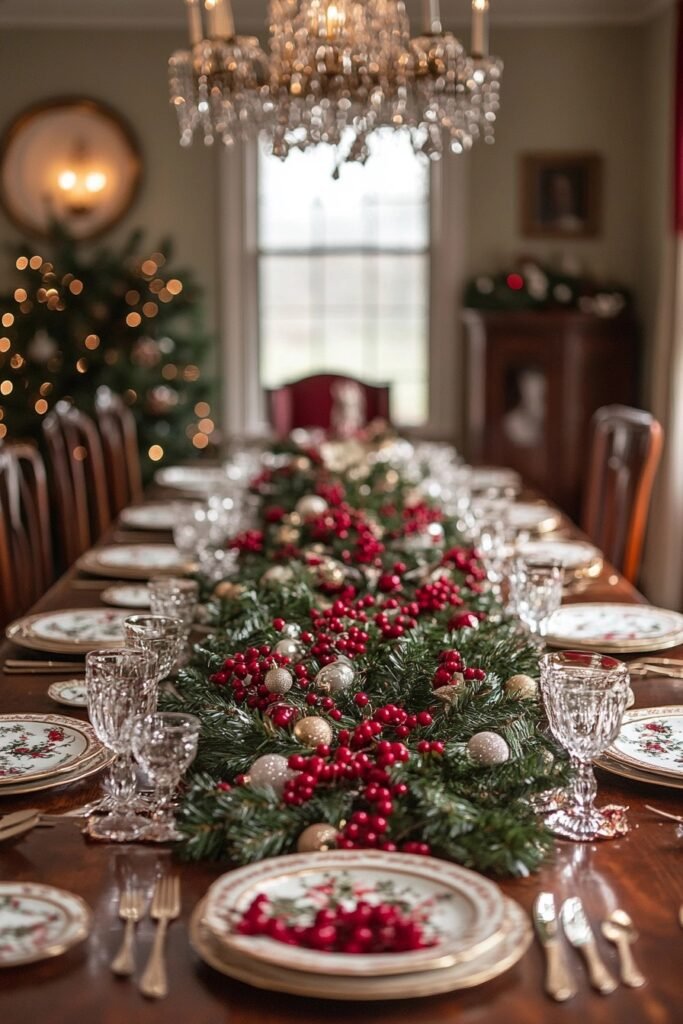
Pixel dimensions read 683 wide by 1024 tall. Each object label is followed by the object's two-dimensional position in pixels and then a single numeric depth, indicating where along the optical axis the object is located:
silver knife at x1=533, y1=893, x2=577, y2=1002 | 1.01
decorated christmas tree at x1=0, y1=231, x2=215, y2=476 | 6.12
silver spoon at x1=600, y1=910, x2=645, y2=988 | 1.02
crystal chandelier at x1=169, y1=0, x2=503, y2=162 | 3.00
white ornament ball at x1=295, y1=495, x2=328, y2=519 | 2.79
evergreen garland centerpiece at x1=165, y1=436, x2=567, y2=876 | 1.22
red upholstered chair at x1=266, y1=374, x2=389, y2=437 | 5.93
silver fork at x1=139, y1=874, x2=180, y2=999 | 1.01
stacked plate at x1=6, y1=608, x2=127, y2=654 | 2.06
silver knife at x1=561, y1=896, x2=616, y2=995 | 1.02
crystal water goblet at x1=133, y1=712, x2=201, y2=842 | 1.26
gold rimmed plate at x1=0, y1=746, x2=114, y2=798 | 1.43
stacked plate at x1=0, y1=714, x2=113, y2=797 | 1.44
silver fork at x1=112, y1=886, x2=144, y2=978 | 1.04
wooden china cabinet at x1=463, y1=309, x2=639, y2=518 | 6.06
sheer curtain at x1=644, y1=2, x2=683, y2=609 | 5.55
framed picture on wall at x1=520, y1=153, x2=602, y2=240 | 6.38
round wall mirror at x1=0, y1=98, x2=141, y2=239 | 6.43
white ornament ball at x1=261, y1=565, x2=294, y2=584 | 2.13
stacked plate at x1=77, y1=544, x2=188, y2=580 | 2.73
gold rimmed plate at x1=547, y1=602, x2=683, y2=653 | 2.06
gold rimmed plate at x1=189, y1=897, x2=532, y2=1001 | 0.96
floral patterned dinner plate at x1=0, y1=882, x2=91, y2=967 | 1.04
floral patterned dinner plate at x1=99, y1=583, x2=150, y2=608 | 2.44
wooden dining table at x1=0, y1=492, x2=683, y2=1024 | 0.98
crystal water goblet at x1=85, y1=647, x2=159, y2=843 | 1.33
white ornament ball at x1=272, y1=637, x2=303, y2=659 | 1.64
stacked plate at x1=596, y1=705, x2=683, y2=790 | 1.45
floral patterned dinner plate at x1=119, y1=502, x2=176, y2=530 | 3.39
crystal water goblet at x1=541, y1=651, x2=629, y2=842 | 1.30
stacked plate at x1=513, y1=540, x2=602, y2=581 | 2.72
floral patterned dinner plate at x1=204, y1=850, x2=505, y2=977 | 0.98
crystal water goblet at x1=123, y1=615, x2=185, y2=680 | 1.61
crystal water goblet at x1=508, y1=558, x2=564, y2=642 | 1.92
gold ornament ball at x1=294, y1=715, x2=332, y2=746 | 1.37
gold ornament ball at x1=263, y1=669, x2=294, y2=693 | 1.52
